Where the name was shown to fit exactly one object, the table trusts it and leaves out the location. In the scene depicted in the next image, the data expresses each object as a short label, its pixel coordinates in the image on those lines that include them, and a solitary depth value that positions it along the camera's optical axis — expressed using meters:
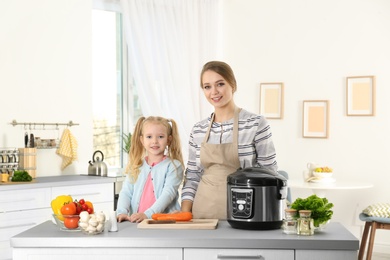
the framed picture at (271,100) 7.08
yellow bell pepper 2.90
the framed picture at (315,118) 6.81
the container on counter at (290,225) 2.70
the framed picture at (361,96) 6.56
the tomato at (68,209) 2.81
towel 5.68
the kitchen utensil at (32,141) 5.32
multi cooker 2.77
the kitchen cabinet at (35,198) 4.70
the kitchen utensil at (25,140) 5.34
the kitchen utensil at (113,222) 2.77
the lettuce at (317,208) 2.76
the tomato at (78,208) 2.84
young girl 3.38
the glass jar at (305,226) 2.68
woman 3.33
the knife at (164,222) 2.90
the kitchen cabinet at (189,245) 2.57
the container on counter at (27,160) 5.22
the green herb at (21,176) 4.91
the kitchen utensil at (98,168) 5.76
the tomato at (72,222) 2.79
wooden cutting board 2.81
